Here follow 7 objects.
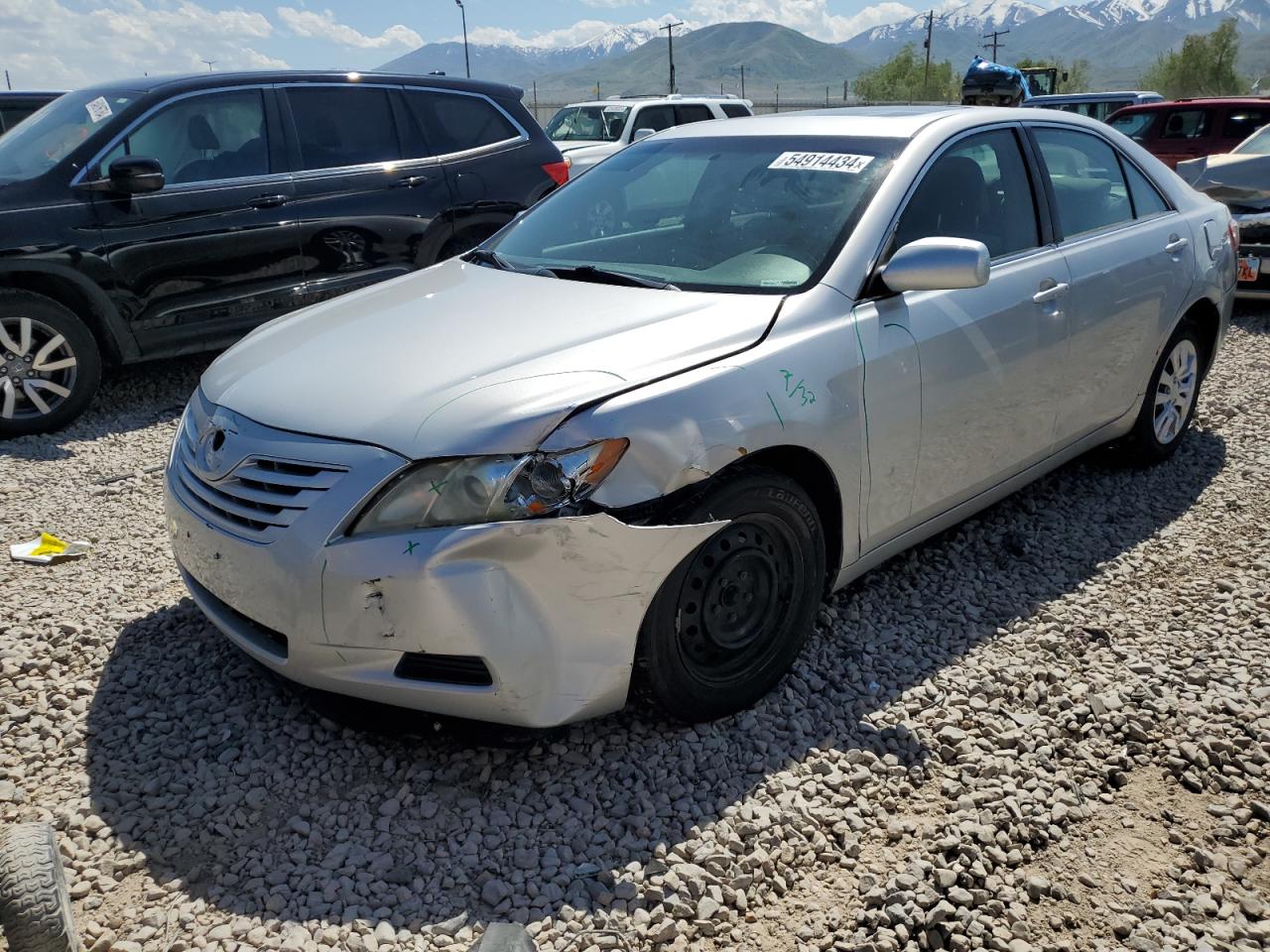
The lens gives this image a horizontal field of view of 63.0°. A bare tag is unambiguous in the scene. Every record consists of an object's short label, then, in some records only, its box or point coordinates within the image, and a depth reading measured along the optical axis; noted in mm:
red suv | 13789
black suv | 5711
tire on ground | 2201
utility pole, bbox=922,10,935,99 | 84988
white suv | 14641
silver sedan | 2508
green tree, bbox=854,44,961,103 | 94125
